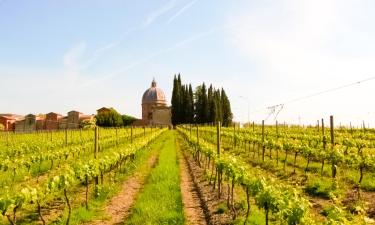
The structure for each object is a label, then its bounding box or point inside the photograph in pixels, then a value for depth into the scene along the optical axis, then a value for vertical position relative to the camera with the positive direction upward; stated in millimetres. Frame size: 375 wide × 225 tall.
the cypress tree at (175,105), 87500 +5600
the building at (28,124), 101438 +2284
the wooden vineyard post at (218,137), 16026 -217
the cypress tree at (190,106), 87312 +5325
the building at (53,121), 103250 +3060
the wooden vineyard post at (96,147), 13970 -516
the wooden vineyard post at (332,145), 15133 -551
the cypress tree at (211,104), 81625 +5262
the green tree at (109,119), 103250 +3435
